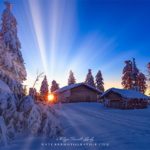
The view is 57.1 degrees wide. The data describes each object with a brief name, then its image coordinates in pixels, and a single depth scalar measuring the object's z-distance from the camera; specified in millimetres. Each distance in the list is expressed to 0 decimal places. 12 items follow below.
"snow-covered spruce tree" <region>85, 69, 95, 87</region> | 47261
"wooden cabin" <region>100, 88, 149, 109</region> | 25054
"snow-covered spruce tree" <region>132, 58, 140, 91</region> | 36733
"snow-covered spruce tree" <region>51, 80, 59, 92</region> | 54142
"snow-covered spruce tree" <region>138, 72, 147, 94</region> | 41846
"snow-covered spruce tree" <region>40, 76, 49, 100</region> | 50518
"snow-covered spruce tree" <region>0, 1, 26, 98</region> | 10054
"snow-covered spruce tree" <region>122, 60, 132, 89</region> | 37826
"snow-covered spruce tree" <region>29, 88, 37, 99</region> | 10467
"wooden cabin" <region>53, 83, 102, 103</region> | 32094
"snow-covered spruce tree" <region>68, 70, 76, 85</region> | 50942
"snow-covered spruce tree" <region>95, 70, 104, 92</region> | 48018
